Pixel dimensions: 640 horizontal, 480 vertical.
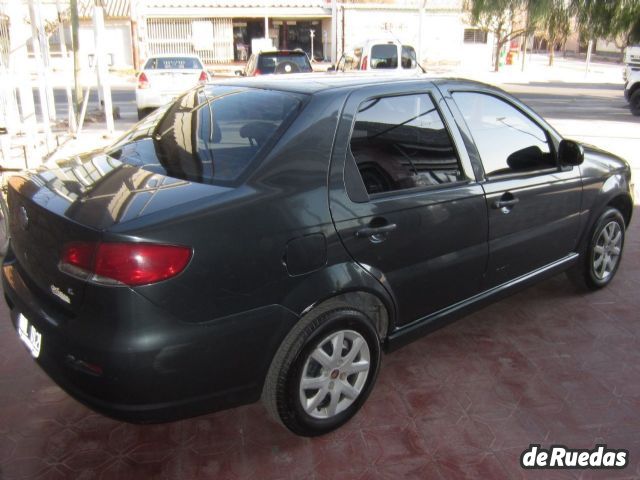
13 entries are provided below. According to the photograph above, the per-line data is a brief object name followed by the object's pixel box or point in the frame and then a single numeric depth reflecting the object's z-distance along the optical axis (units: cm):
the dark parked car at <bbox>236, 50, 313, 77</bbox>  1381
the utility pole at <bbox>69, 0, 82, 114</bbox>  1186
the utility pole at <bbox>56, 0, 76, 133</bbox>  1072
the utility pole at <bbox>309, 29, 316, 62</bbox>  3431
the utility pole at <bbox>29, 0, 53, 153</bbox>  839
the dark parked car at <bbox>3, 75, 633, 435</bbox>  221
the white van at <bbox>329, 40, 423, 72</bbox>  1638
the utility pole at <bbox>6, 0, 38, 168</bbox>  723
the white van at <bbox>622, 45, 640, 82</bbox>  1595
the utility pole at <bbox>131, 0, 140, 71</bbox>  3058
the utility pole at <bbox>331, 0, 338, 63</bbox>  3294
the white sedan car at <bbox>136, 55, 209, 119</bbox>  1295
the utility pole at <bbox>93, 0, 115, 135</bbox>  1059
